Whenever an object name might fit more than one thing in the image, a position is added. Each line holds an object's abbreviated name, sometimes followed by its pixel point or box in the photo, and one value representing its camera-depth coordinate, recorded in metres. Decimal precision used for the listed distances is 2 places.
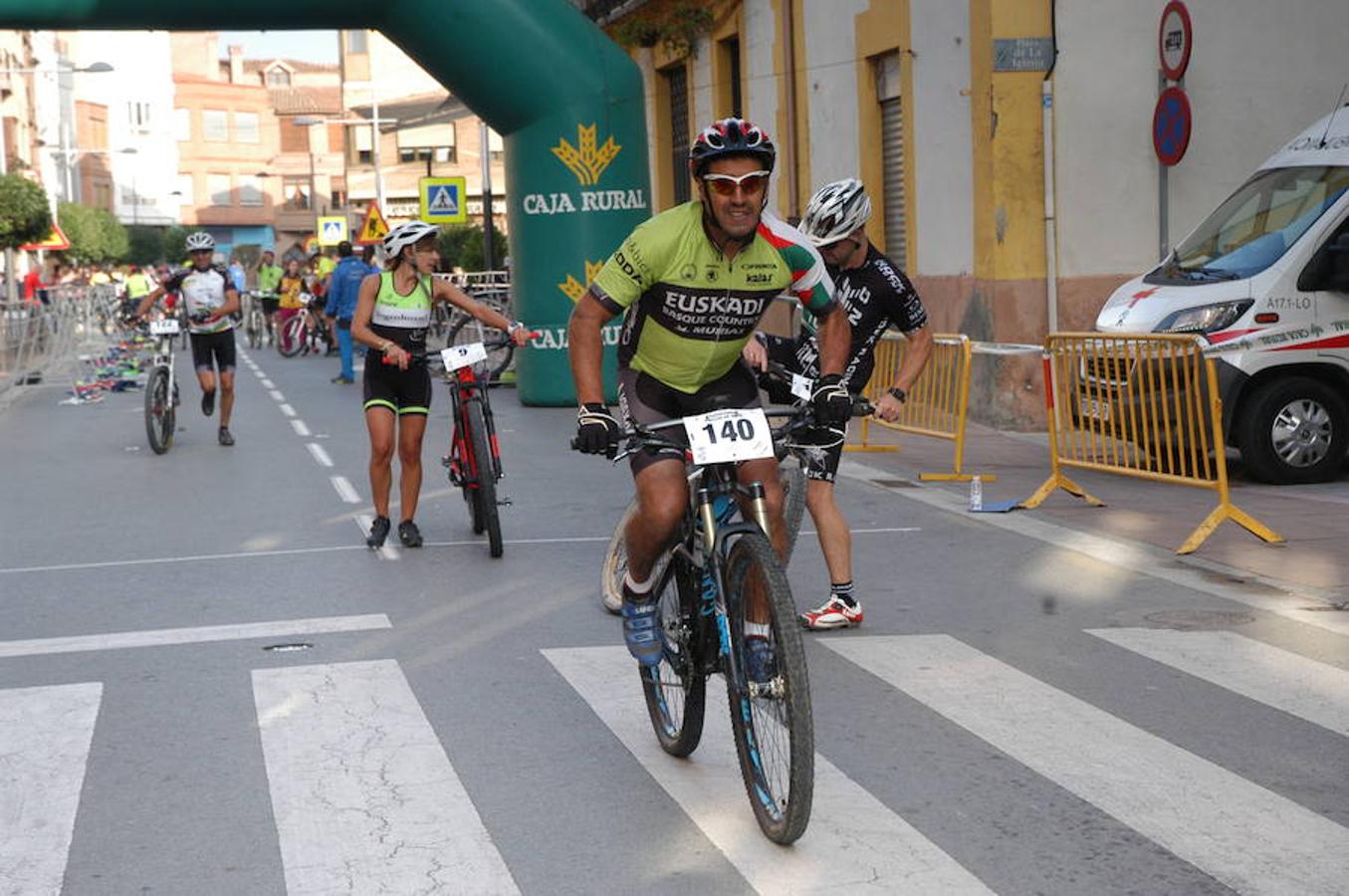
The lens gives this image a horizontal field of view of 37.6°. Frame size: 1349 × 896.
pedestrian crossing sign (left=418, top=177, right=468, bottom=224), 33.00
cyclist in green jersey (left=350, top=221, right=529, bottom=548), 10.89
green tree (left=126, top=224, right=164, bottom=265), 102.50
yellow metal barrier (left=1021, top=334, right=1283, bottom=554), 10.36
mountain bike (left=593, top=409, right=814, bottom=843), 4.92
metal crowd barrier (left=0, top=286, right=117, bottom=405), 28.17
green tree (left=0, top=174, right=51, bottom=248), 39.50
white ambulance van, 13.09
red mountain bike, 10.70
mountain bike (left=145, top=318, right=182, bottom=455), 16.78
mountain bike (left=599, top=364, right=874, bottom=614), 7.91
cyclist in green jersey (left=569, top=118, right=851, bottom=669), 5.68
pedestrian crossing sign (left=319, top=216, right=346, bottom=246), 49.69
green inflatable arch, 19.48
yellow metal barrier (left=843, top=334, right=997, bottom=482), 14.12
